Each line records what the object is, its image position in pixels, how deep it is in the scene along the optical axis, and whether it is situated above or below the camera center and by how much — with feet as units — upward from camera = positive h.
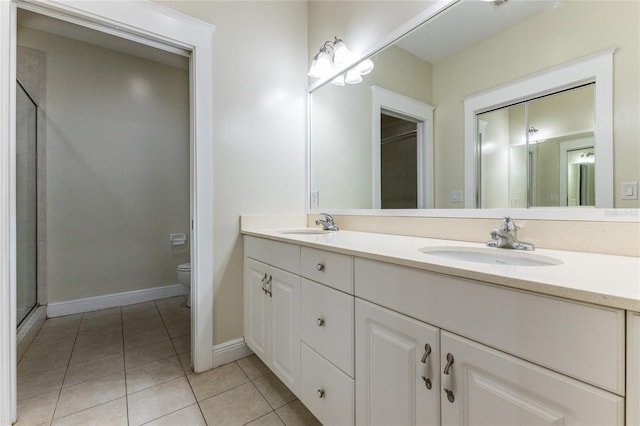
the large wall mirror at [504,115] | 2.73 +1.27
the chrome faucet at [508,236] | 3.10 -0.29
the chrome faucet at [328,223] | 5.82 -0.25
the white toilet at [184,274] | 8.50 -1.94
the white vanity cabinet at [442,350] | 1.57 -1.08
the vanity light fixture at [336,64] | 5.59 +3.15
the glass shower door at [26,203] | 6.47 +0.22
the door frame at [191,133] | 3.84 +1.32
